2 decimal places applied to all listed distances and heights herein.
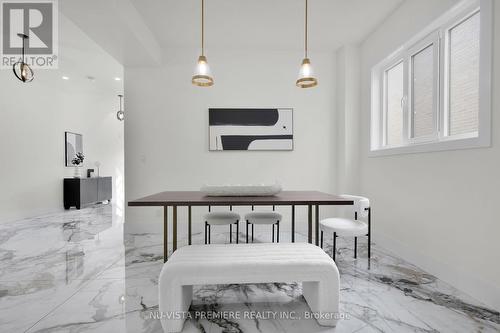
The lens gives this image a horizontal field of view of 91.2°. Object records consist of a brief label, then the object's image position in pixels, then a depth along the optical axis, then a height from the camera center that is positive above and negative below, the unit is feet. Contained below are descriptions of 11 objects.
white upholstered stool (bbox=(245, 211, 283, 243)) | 9.23 -2.07
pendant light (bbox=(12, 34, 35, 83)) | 12.58 +4.87
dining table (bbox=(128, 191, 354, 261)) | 6.42 -1.02
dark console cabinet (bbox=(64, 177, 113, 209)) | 18.86 -2.33
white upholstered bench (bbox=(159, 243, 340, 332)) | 4.81 -2.21
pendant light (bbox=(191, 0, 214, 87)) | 7.54 +2.85
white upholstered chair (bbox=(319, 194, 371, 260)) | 7.86 -2.04
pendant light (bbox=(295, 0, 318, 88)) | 7.58 +2.81
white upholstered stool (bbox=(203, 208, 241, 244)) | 9.10 -2.06
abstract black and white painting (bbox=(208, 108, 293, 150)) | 12.73 +1.81
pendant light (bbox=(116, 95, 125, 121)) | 22.28 +4.45
